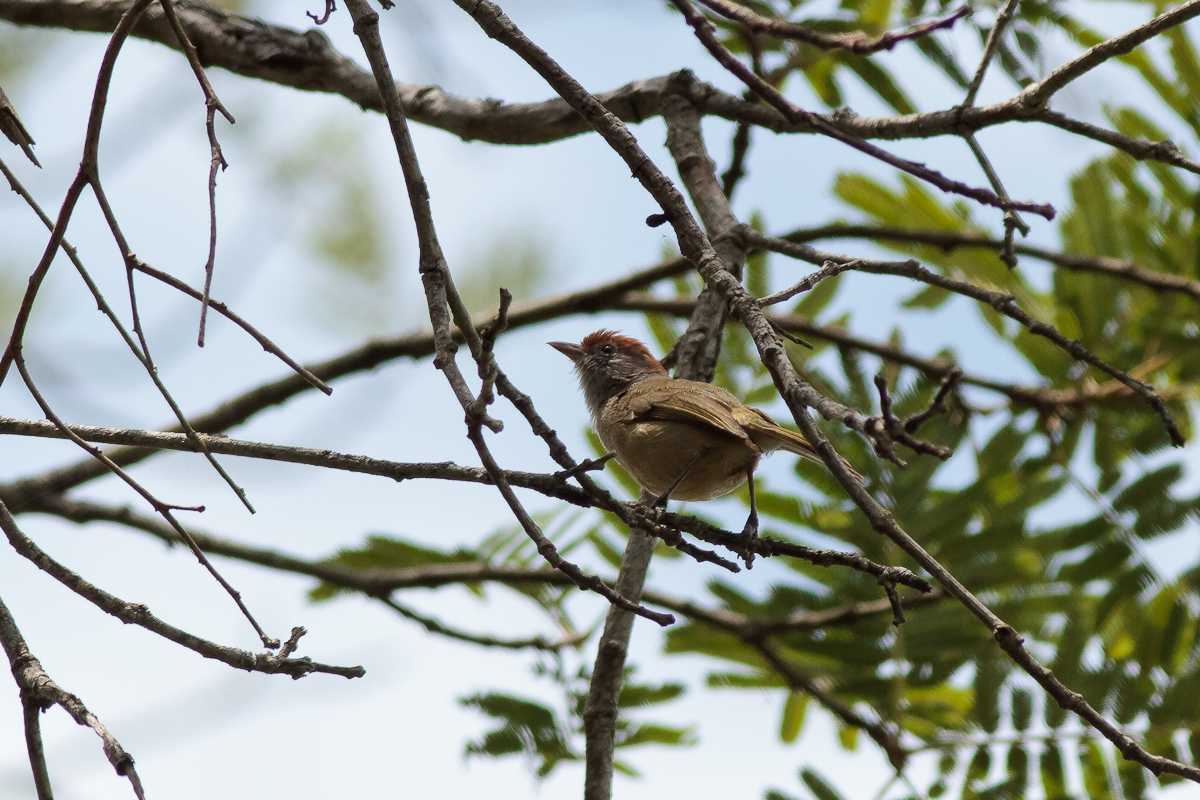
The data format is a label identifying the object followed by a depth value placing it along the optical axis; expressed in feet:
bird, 29.71
